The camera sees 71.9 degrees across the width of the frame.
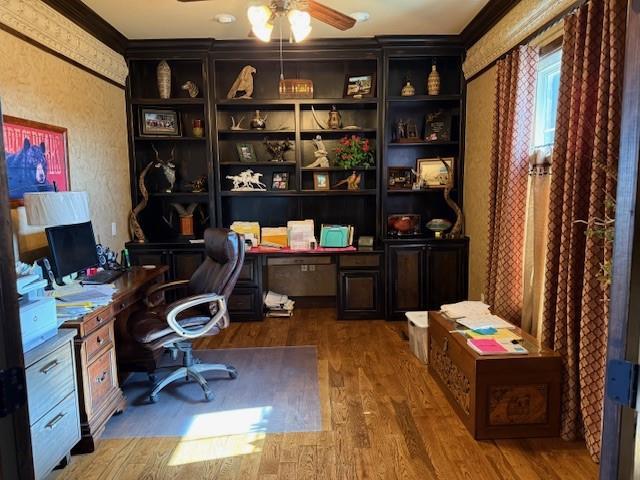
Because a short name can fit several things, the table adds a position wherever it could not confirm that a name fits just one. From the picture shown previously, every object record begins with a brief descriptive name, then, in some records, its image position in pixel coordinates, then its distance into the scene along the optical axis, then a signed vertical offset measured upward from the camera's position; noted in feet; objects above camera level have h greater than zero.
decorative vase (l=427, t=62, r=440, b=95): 14.25 +3.55
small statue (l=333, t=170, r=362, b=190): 14.94 +0.41
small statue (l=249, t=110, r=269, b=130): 14.66 +2.38
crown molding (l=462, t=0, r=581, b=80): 8.73 +3.74
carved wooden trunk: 7.61 -3.52
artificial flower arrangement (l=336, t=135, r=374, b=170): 14.64 +1.33
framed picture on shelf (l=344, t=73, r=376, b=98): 14.51 +3.52
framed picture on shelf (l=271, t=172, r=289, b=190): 15.30 +0.46
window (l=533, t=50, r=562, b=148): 9.57 +2.05
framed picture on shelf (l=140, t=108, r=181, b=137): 14.47 +2.42
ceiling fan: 8.04 +3.32
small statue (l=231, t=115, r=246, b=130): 14.91 +2.43
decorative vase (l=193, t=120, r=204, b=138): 14.64 +2.19
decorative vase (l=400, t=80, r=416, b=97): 14.39 +3.31
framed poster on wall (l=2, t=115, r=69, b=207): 8.63 +0.86
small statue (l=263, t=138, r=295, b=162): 14.88 +1.55
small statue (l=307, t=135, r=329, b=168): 14.80 +1.29
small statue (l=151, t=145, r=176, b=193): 14.73 +0.92
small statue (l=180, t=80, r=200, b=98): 14.37 +3.48
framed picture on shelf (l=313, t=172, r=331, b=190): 15.14 +0.43
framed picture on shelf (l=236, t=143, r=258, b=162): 14.96 +1.41
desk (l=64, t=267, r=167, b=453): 7.45 -3.07
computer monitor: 8.89 -1.09
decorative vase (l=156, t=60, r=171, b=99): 14.11 +3.76
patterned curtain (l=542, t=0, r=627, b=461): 6.55 -0.15
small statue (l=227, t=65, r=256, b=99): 14.24 +3.59
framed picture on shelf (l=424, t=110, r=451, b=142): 14.74 +2.21
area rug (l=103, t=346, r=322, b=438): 8.19 -4.28
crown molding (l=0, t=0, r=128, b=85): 8.64 +3.70
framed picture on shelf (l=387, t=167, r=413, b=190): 15.01 +0.50
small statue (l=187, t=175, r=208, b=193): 14.94 +0.35
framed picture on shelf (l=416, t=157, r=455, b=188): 14.69 +0.70
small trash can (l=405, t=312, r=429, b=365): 10.99 -3.61
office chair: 8.87 -2.60
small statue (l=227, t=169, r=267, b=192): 14.88 +0.46
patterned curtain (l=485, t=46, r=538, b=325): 9.75 +0.42
